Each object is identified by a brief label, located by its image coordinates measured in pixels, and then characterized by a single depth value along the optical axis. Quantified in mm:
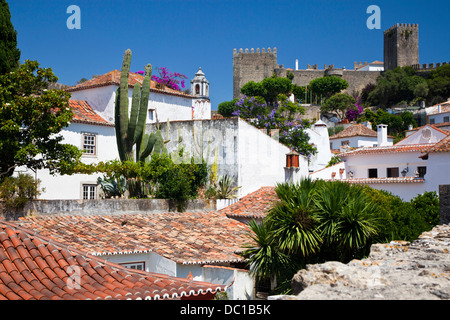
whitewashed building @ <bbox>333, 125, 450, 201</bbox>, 23859
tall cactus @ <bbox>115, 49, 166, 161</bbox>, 19000
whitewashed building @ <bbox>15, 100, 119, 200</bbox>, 21938
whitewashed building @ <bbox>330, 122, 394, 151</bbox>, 49875
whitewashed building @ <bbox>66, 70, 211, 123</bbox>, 25922
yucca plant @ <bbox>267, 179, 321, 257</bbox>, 12148
